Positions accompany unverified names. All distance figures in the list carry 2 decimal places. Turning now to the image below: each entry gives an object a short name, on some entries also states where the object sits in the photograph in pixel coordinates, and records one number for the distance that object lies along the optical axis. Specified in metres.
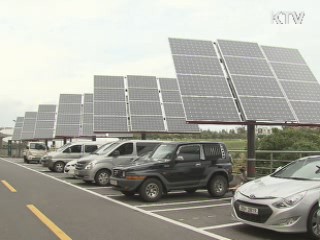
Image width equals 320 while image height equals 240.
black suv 12.49
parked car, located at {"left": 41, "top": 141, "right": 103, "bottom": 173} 25.36
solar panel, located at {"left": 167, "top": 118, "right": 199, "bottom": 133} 28.89
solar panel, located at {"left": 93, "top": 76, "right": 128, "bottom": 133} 30.21
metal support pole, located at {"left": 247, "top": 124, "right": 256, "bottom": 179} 15.86
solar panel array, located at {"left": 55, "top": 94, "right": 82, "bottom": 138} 41.81
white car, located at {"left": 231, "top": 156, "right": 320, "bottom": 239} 7.55
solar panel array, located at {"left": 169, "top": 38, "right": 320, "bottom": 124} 17.53
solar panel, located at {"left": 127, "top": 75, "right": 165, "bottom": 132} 28.30
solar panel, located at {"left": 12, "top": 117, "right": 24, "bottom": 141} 74.49
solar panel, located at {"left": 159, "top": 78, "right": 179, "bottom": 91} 33.12
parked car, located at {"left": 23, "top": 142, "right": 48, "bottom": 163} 38.12
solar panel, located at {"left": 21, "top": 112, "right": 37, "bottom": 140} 60.40
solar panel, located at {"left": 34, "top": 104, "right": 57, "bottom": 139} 52.22
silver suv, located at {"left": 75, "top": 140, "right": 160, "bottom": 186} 17.30
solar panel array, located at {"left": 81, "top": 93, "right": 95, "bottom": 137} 40.78
